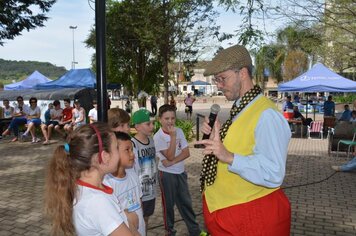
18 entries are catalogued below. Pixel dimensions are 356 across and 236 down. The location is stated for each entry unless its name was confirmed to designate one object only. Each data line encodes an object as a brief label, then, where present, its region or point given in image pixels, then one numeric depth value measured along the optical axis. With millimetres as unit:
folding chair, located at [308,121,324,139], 14034
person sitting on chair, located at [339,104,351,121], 13289
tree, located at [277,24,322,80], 8156
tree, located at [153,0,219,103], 15938
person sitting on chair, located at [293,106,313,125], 14898
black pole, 2785
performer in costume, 1928
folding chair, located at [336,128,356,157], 9430
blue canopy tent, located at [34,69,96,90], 16562
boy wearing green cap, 3621
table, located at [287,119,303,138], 14305
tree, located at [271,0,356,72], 7723
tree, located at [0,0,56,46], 12031
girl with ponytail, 1799
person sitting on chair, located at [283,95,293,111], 15499
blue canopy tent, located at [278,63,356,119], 13766
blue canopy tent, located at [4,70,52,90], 21094
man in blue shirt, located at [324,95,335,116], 16439
